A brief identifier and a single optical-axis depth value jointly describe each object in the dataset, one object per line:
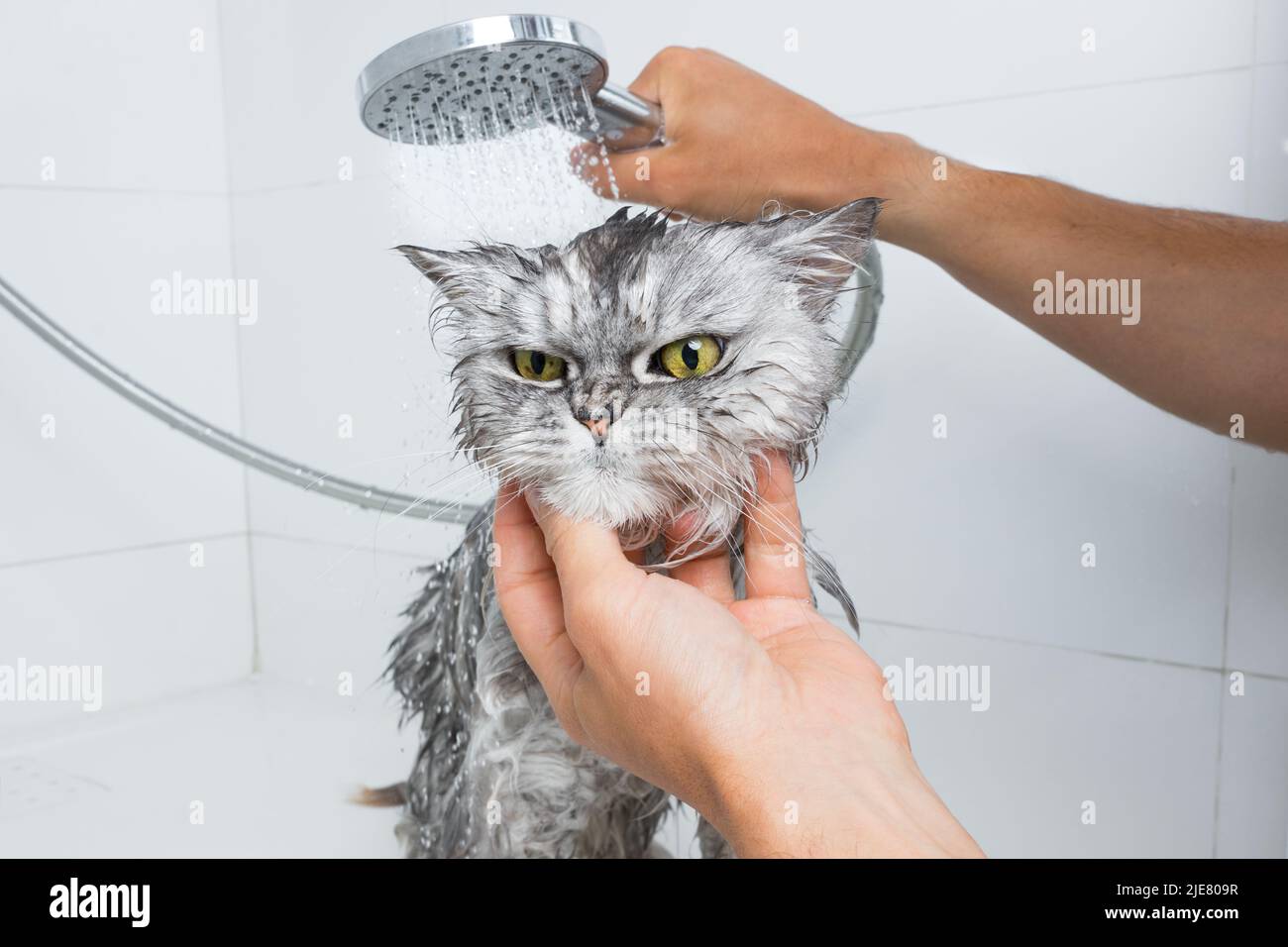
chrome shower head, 0.77
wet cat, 0.73
